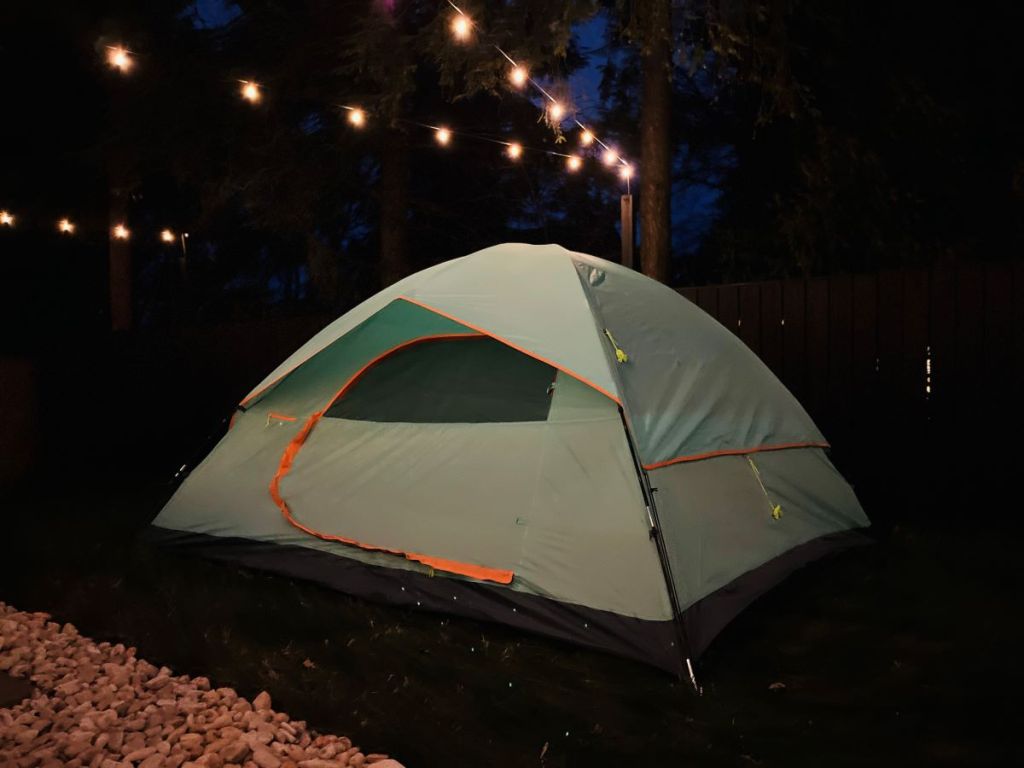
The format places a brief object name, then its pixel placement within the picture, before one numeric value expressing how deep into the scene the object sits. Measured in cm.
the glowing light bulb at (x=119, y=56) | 493
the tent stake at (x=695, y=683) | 263
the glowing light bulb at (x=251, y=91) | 550
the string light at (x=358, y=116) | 593
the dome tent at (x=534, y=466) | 298
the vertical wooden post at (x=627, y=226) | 655
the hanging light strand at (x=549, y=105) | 456
